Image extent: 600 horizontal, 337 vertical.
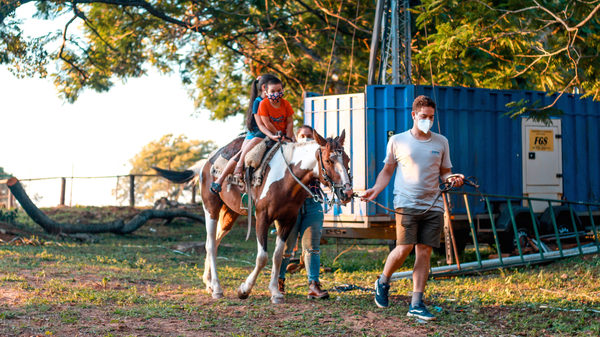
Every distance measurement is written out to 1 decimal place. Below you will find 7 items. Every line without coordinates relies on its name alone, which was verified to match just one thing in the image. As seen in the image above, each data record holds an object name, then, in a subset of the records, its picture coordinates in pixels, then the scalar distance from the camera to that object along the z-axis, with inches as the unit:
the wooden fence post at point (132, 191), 952.9
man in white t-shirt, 238.2
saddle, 287.9
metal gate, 385.4
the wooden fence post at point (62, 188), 965.2
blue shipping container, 436.5
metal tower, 512.4
